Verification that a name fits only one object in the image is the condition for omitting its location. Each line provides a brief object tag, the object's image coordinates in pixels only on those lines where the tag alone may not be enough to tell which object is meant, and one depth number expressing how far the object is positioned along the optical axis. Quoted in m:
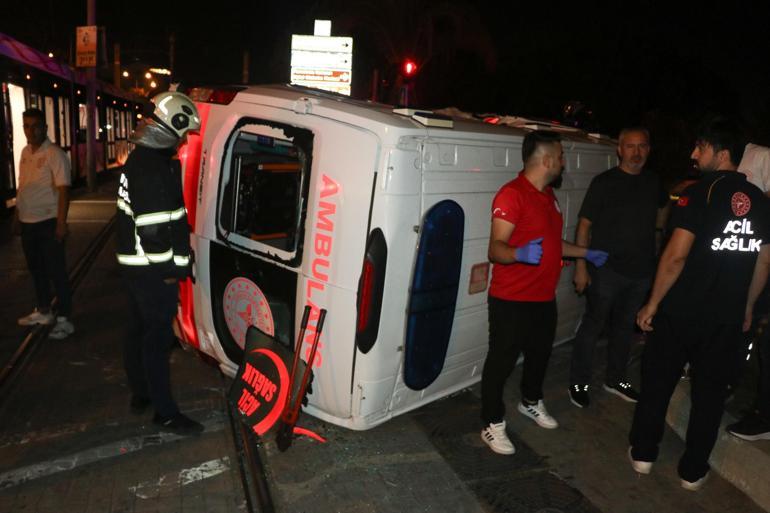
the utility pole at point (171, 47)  39.91
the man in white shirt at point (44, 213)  5.19
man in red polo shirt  3.35
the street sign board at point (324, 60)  21.70
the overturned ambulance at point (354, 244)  3.09
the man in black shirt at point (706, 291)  3.10
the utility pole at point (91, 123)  16.19
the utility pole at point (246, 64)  45.94
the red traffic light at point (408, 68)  14.05
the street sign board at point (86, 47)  15.95
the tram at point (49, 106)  11.19
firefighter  3.42
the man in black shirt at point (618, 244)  4.19
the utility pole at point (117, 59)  31.77
